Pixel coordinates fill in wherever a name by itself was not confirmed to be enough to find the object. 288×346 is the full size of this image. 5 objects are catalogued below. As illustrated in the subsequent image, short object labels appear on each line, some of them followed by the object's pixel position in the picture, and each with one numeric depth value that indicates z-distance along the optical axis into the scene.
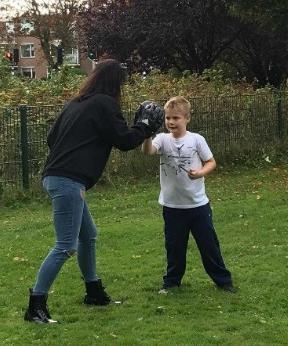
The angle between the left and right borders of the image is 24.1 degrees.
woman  4.78
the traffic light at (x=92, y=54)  28.19
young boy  5.45
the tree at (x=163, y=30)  25.05
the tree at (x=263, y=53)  25.43
